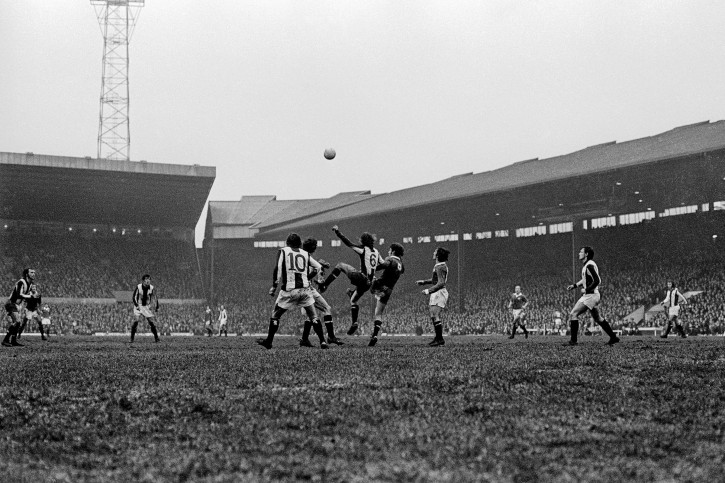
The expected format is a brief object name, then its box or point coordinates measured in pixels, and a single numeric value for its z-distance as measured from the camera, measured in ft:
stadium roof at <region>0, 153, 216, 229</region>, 181.57
